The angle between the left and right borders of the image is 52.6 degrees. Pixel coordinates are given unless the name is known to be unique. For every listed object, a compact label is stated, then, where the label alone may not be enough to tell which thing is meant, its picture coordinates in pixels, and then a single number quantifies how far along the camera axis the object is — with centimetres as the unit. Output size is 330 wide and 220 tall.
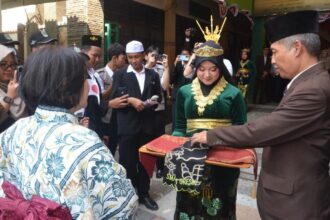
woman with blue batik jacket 124
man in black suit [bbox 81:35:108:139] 335
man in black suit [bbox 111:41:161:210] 376
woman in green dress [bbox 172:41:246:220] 260
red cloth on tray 211
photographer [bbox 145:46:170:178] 448
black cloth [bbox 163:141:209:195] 219
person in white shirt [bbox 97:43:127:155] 435
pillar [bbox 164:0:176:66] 984
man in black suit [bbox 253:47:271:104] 1084
